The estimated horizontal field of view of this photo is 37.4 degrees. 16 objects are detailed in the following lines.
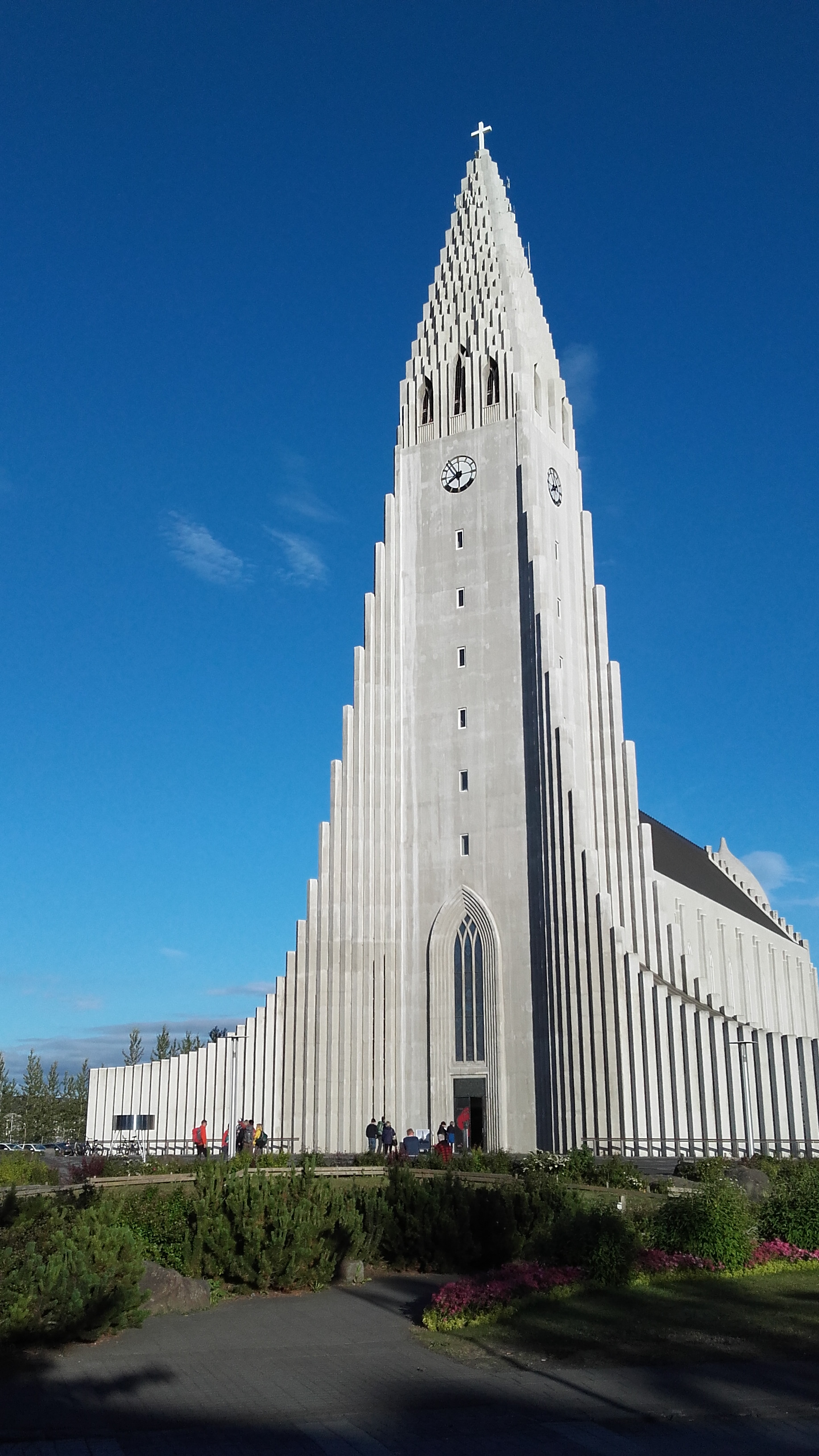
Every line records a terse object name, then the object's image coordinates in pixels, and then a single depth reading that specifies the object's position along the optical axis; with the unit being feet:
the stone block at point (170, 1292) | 50.03
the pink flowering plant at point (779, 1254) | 57.57
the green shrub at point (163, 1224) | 56.18
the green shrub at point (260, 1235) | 55.21
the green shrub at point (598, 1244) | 53.31
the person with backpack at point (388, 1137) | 134.92
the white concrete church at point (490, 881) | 140.67
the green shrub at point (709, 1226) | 56.34
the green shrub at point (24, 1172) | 107.86
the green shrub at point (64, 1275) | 41.57
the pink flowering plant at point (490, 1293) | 46.47
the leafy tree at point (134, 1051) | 342.44
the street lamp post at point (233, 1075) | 148.56
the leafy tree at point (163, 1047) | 351.05
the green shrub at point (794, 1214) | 60.29
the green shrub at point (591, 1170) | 93.25
